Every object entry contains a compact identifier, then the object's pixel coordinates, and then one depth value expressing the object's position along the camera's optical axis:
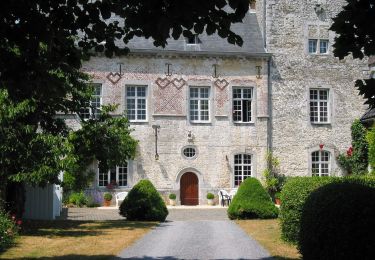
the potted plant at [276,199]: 26.65
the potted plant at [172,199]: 26.38
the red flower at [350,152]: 27.95
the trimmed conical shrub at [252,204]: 18.48
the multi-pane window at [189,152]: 27.01
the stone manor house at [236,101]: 26.73
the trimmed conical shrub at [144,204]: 18.02
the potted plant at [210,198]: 26.77
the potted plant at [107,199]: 25.89
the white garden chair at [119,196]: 25.84
